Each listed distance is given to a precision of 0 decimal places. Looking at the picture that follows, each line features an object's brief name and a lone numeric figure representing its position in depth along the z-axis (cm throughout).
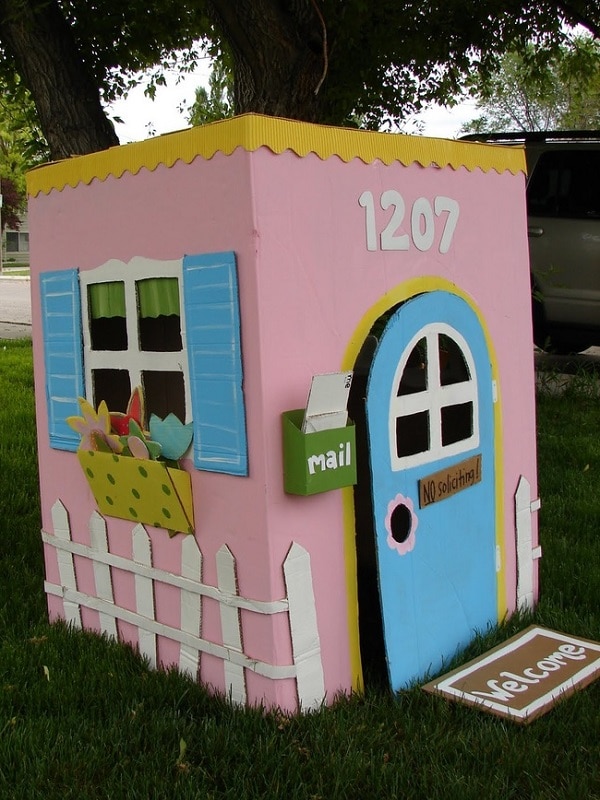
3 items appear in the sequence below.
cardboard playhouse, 240
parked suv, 805
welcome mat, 257
